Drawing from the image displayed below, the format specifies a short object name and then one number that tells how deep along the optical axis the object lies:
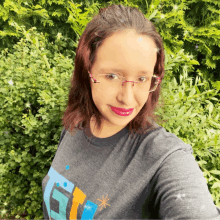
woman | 0.78
